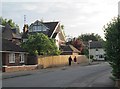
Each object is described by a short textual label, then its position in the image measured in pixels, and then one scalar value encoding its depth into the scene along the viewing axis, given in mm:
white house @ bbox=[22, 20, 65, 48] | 43216
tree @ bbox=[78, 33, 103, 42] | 83211
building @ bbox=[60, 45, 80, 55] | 45620
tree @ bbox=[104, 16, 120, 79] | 10983
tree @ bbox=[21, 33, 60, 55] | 28244
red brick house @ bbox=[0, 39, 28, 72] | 23801
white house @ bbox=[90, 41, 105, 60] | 64591
